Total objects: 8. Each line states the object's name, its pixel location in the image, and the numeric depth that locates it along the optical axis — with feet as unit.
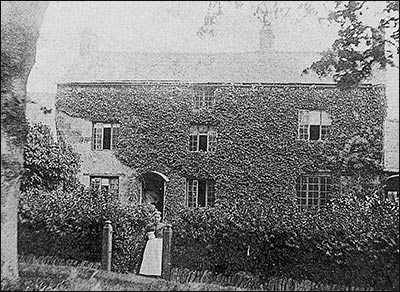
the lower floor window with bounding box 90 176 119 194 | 73.77
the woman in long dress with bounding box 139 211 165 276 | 36.86
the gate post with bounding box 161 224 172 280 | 31.37
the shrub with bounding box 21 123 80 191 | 53.11
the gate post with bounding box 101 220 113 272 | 32.01
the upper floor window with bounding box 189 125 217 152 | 73.41
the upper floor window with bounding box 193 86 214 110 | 73.46
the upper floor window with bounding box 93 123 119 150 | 74.64
